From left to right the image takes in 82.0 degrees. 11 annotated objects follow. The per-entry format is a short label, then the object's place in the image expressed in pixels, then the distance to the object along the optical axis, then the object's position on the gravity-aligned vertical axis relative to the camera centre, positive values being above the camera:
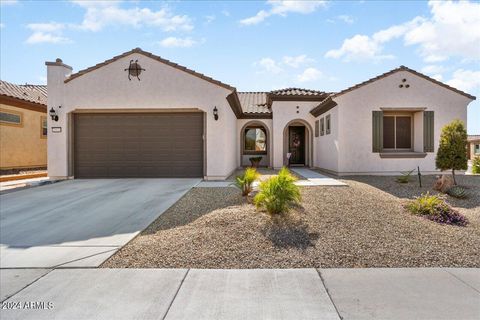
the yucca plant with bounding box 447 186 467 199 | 7.77 -1.18
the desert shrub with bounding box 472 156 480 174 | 13.54 -0.69
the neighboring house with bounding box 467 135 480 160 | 32.89 +0.59
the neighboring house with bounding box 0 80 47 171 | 13.25 +1.36
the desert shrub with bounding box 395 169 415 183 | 9.62 -0.98
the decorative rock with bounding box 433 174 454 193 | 8.35 -0.98
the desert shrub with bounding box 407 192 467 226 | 5.56 -1.25
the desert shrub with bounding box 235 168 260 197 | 6.89 -0.71
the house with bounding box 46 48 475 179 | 11.23 +1.41
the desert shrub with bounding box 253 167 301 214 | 5.43 -0.82
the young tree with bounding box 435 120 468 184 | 8.99 +0.11
